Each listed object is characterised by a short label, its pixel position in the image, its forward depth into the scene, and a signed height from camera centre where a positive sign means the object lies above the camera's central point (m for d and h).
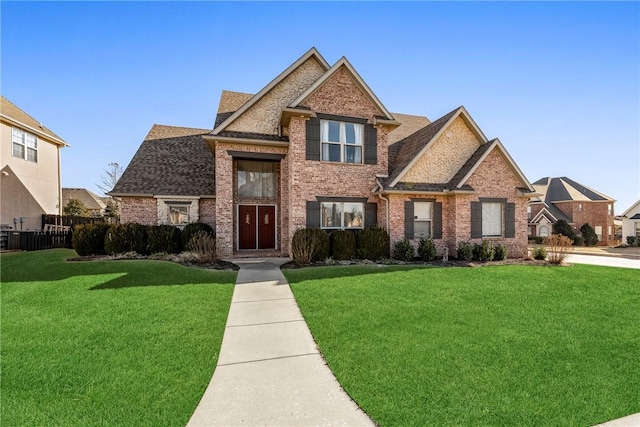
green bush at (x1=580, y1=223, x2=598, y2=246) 33.22 -2.77
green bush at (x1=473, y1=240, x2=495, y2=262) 12.89 -1.77
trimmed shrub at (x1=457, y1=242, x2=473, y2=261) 12.76 -1.75
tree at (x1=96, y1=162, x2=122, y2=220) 35.78 +4.83
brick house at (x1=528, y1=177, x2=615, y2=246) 34.88 +0.14
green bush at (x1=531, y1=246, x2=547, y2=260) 13.29 -1.92
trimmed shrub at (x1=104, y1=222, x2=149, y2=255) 12.23 -1.07
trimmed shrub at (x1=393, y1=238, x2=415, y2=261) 12.44 -1.66
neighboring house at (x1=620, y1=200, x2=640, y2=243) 30.16 -0.98
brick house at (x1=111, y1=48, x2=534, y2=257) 12.95 +1.69
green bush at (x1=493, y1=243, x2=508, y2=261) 13.30 -1.88
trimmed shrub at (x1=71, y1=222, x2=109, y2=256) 12.14 -1.05
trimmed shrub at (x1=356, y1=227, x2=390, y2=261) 12.21 -1.32
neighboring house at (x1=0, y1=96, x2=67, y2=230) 16.92 +2.93
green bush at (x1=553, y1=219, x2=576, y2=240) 32.03 -1.87
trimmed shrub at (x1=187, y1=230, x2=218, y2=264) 11.16 -1.42
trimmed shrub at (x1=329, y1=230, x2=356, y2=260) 12.06 -1.35
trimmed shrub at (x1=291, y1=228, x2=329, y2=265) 11.29 -1.30
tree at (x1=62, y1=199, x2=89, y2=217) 28.67 +0.63
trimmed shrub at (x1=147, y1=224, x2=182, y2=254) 12.61 -1.12
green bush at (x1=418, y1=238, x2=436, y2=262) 12.67 -1.65
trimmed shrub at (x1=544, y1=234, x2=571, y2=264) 12.21 -1.55
